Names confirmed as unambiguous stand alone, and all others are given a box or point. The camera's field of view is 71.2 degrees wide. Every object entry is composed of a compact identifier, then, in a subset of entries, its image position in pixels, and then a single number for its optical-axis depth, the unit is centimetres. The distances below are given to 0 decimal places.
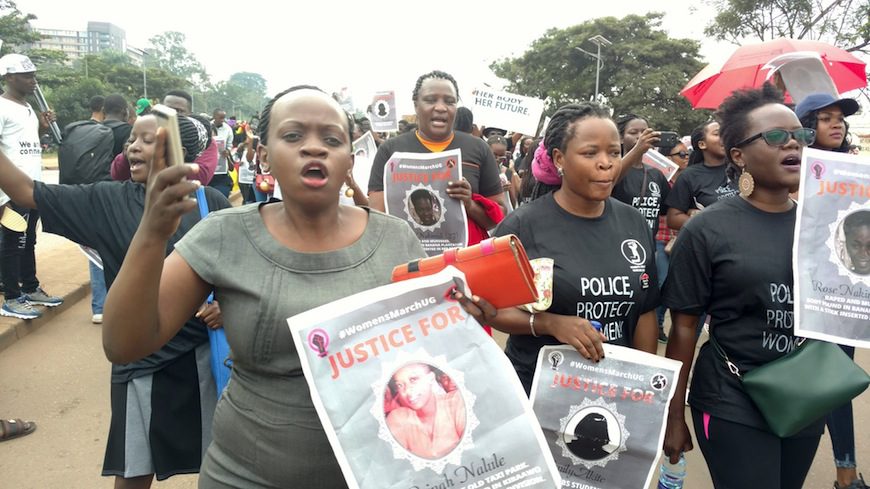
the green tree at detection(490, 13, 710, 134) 4044
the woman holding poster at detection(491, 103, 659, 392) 214
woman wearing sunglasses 210
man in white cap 522
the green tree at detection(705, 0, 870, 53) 2673
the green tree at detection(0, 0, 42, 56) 3544
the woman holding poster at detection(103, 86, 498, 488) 143
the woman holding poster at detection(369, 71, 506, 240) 365
